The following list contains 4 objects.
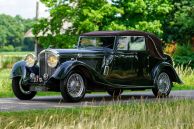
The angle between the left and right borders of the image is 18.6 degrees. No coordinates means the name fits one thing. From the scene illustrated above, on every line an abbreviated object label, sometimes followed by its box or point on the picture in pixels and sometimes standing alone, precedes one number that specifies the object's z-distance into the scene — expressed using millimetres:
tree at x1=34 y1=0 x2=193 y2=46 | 37594
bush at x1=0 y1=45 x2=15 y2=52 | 140450
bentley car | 13820
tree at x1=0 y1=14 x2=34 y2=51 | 147250
